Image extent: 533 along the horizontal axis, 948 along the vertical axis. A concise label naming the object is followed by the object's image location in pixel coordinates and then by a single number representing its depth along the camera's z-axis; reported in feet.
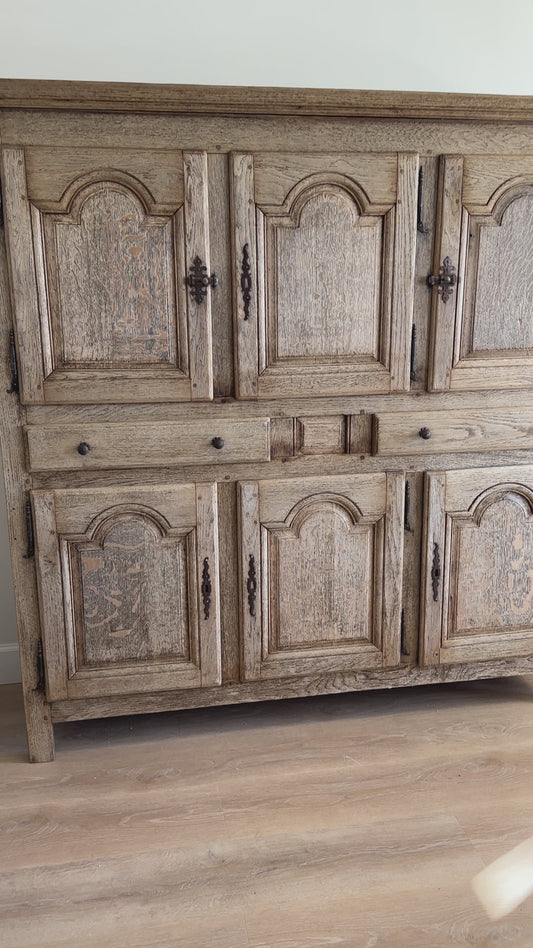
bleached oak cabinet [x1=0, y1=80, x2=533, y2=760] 5.88
